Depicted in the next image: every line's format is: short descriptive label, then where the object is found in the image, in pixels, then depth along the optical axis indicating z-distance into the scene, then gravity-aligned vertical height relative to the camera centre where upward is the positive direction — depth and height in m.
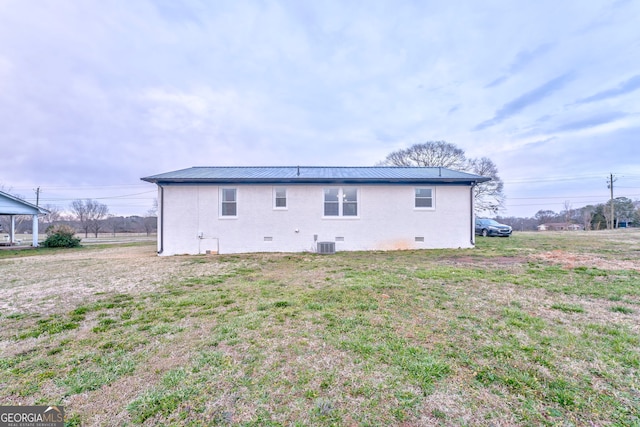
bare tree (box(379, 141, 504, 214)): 25.05 +6.04
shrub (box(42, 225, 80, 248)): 15.68 -1.01
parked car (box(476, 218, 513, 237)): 17.34 -0.53
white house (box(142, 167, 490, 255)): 10.71 +0.45
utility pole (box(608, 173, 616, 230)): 30.44 +5.09
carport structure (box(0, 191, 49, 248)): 15.13 +0.88
